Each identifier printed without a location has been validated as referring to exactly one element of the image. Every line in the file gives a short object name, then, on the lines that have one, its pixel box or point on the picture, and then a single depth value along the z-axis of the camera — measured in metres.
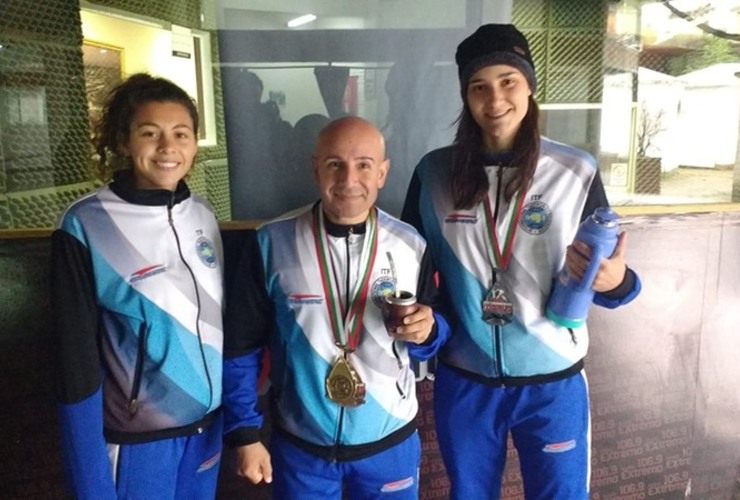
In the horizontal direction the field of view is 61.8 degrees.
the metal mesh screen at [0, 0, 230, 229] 2.43
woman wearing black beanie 1.95
